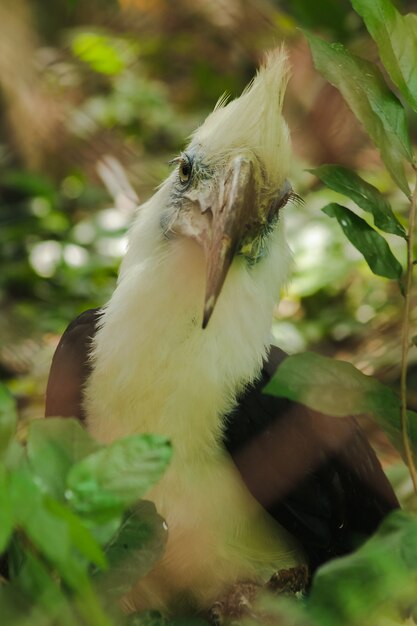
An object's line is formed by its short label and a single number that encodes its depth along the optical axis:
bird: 3.29
